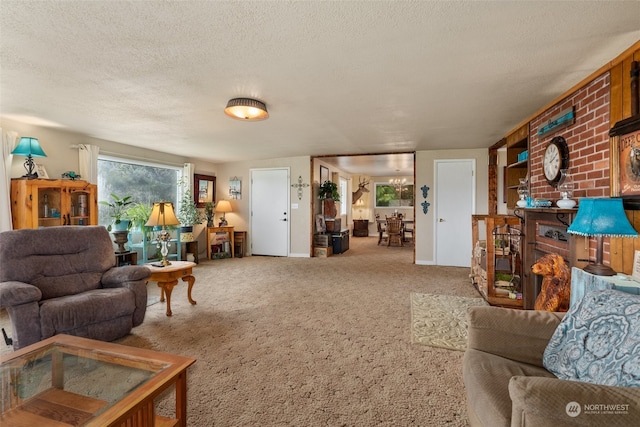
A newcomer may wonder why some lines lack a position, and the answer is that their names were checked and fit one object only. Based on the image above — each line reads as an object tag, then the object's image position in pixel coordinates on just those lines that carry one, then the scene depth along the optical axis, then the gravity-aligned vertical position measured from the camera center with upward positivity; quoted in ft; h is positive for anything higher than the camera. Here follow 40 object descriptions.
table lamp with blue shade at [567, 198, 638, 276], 5.72 -0.26
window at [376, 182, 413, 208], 33.99 +1.63
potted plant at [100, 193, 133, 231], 14.66 -0.03
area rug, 8.24 -3.70
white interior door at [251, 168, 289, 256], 21.81 -0.18
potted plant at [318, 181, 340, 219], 22.62 +0.96
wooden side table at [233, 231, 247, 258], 21.89 -2.28
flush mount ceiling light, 9.24 +3.26
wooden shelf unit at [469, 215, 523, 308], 11.18 -2.14
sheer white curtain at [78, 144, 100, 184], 13.93 +2.34
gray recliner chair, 7.01 -2.08
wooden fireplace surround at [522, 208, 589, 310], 7.75 -1.06
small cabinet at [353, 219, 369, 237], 34.50 -2.23
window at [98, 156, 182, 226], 15.66 +1.75
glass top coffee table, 3.98 -2.72
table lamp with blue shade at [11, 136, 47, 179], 10.98 +2.29
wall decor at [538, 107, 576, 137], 8.74 +2.77
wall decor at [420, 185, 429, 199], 18.83 +1.15
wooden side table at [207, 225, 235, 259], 20.65 -1.67
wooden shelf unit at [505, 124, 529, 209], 14.02 +1.99
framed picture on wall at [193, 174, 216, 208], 21.02 +1.56
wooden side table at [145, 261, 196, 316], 10.00 -2.25
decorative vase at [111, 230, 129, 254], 14.03 -1.37
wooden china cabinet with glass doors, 11.30 +0.35
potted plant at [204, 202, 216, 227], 20.98 -0.07
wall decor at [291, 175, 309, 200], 21.31 +1.75
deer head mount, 34.63 +2.17
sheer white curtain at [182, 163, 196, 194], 20.27 +2.44
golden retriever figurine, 7.14 -1.92
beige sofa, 2.73 -1.99
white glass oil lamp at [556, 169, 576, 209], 7.91 +0.54
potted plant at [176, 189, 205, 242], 18.79 -0.34
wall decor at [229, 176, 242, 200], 22.86 +1.72
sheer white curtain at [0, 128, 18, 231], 10.92 +1.22
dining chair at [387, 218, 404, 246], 26.50 -1.92
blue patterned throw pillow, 3.43 -1.77
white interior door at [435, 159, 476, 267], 18.19 -0.08
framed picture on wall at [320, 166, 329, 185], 23.21 +2.89
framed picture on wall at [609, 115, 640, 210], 6.22 +1.05
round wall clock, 9.16 +1.62
